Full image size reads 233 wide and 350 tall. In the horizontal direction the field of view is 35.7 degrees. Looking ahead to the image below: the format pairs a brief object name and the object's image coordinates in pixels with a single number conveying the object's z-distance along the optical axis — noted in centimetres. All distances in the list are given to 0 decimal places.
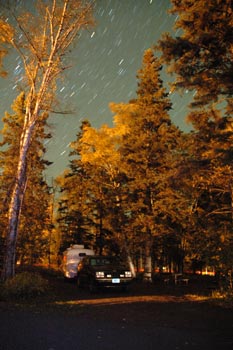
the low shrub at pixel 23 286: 1276
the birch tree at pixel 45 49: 1653
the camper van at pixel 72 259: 2456
